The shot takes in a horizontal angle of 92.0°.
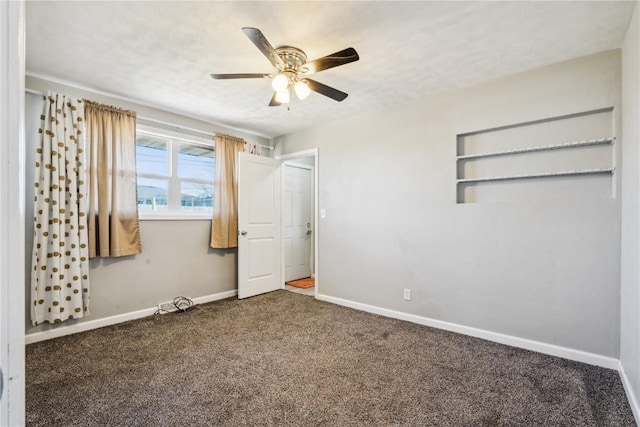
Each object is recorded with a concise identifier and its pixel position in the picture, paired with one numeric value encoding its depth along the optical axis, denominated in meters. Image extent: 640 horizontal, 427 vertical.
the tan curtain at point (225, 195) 4.06
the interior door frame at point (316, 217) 4.25
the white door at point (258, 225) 4.21
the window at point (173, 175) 3.56
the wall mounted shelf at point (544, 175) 2.39
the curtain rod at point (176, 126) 3.49
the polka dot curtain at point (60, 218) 2.72
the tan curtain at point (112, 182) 3.05
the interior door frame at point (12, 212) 0.47
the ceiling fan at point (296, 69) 1.98
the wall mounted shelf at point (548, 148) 2.40
